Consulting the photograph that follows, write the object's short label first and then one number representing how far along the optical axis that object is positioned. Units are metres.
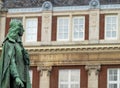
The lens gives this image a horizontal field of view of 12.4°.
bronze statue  10.08
